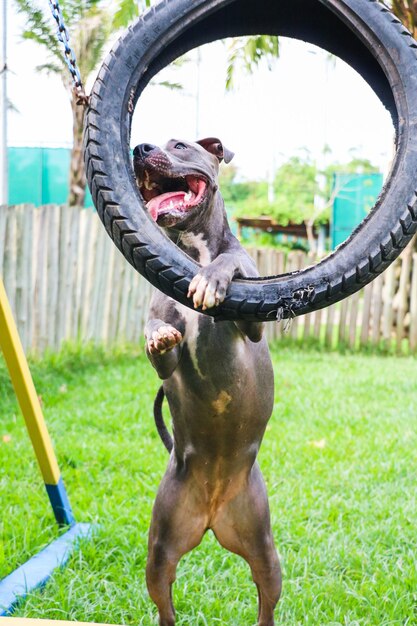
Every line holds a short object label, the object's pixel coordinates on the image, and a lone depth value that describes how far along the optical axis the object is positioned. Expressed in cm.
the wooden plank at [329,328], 1036
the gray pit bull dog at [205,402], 235
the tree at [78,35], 1284
